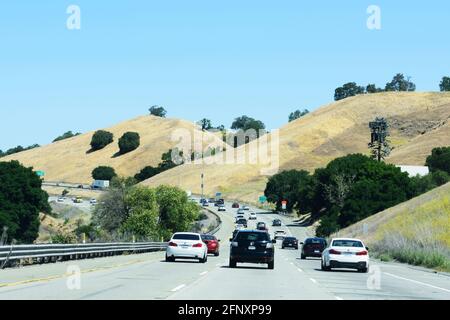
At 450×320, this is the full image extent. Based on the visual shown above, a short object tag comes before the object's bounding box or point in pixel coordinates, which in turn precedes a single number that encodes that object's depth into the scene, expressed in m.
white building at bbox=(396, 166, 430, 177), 142.12
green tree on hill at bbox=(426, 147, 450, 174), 149.38
